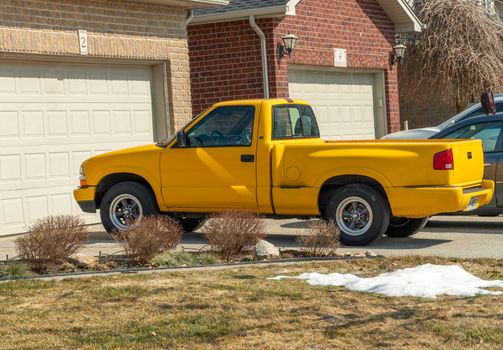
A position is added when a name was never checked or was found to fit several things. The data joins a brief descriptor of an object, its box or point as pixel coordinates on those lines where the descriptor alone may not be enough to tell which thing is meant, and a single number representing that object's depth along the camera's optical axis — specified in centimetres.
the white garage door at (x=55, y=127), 1609
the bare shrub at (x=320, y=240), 1220
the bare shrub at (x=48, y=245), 1143
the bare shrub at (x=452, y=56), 2981
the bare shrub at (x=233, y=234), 1212
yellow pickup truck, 1338
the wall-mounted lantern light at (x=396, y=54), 2492
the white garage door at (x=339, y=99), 2223
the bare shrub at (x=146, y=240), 1163
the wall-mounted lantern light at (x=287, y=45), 2072
